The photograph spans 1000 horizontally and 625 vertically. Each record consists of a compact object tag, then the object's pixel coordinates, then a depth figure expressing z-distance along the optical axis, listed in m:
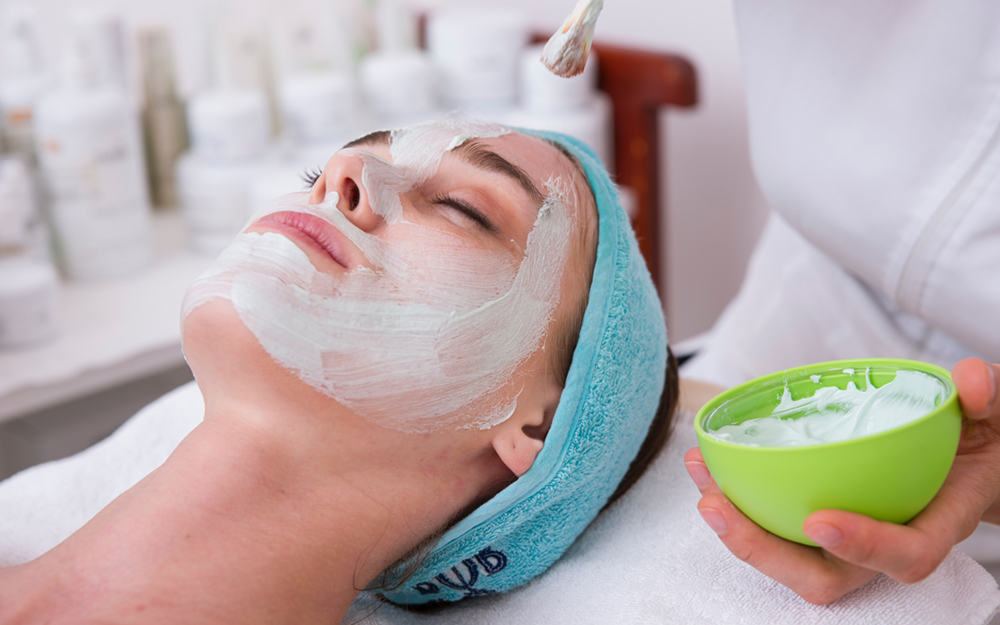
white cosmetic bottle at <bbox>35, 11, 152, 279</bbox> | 1.33
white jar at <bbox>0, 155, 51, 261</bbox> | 1.27
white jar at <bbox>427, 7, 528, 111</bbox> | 1.63
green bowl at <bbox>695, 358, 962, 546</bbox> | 0.54
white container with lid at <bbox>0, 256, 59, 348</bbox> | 1.25
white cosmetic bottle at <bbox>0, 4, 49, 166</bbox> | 1.40
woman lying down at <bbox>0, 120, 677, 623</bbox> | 0.65
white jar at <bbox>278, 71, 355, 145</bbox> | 1.54
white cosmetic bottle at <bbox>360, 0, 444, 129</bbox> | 1.61
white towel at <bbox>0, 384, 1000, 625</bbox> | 0.69
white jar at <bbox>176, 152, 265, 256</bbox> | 1.50
